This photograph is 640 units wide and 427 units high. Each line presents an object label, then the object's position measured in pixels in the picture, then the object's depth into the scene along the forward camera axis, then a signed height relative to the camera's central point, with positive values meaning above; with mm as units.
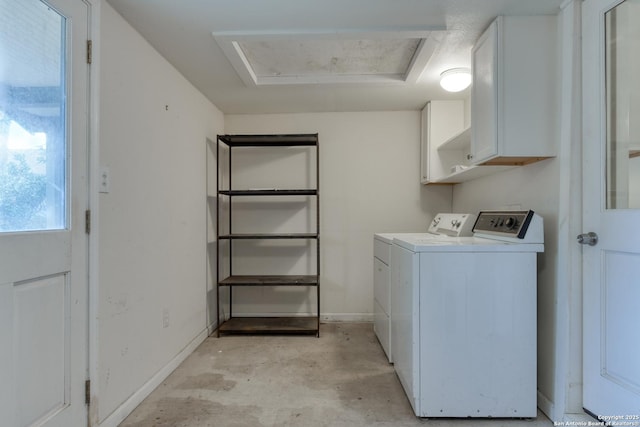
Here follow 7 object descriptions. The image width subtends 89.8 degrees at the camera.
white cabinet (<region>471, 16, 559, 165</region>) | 1644 +662
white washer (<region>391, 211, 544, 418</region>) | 1602 -569
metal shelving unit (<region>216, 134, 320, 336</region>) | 2766 -404
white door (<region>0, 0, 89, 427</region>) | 1128 +4
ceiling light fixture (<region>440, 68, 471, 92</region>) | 2180 +931
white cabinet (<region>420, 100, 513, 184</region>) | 2803 +690
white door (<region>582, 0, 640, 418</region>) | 1331 +29
